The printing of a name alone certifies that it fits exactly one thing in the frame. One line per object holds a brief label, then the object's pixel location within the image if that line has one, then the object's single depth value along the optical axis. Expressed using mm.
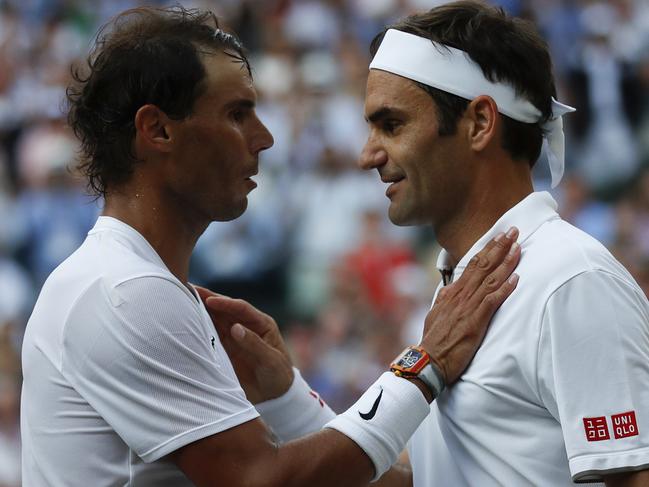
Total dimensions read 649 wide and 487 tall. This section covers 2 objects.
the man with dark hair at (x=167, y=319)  5469
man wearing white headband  5246
